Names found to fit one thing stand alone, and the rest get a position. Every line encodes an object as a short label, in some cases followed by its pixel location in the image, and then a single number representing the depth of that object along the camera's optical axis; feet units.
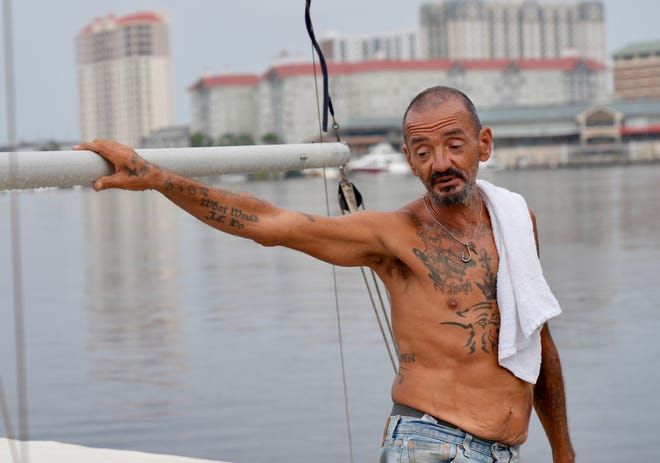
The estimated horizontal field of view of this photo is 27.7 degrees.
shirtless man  10.39
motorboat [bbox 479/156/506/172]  409.78
